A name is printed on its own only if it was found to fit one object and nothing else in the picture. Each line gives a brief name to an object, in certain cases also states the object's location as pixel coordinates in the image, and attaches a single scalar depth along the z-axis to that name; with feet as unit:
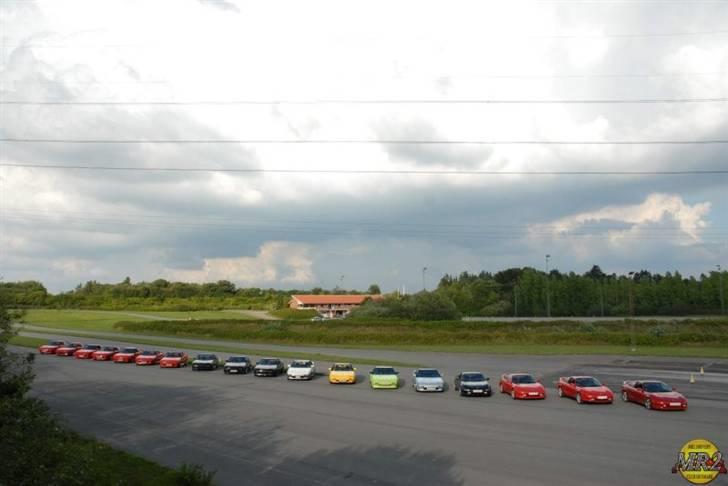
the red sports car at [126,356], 169.58
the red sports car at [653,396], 83.05
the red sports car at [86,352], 178.31
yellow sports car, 120.06
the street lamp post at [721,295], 404.75
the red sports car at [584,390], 89.51
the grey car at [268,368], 133.18
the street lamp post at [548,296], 420.15
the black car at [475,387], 100.17
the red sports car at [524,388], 95.96
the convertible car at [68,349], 186.91
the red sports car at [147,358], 161.41
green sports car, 112.57
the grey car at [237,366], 139.03
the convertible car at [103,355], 176.04
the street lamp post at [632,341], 200.23
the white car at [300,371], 126.52
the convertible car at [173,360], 155.33
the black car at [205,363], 147.23
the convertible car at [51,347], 192.03
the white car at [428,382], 106.52
